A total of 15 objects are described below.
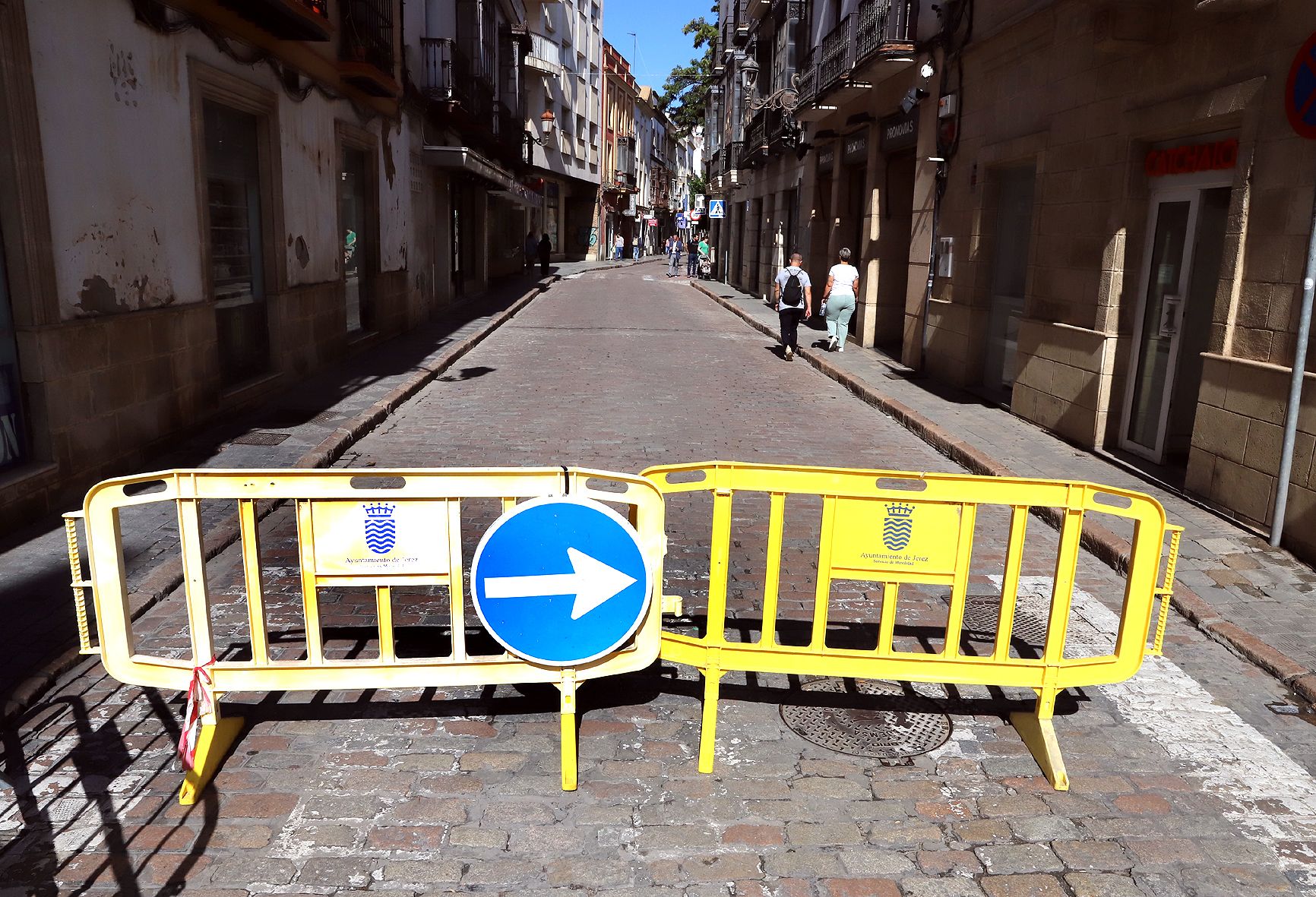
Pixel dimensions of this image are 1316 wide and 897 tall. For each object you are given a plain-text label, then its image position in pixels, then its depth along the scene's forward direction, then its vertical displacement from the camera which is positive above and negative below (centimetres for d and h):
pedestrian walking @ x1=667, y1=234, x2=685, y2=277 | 4888 -7
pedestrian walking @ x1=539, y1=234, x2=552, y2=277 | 4050 -13
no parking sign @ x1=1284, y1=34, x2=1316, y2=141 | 612 +114
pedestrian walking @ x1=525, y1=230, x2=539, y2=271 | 3981 +4
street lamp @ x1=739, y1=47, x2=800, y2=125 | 2336 +419
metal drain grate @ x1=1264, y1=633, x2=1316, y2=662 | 476 -183
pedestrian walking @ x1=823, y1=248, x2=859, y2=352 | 1634 -62
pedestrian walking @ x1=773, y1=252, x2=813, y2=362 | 1566 -58
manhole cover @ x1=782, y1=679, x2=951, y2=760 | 394 -193
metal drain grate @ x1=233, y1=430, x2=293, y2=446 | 868 -176
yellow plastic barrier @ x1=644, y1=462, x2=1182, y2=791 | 379 -119
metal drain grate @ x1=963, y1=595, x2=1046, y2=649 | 504 -189
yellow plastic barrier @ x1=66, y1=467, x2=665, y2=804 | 357 -122
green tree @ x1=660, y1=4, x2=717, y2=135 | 5294 +1058
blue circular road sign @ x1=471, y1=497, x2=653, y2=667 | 354 -120
